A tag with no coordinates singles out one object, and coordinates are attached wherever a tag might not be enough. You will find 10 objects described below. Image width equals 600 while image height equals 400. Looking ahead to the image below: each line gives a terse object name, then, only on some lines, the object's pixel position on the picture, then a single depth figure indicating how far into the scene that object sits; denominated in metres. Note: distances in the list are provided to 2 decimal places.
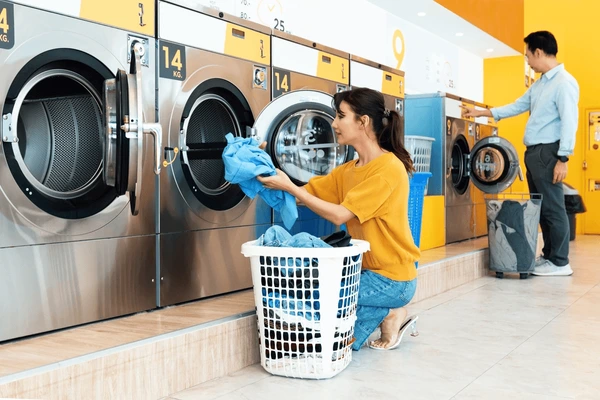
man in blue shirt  4.54
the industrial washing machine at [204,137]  2.65
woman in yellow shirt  2.53
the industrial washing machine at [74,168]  2.08
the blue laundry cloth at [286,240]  2.33
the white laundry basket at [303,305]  2.26
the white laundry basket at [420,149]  4.72
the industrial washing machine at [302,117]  3.18
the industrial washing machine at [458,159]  5.18
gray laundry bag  4.58
